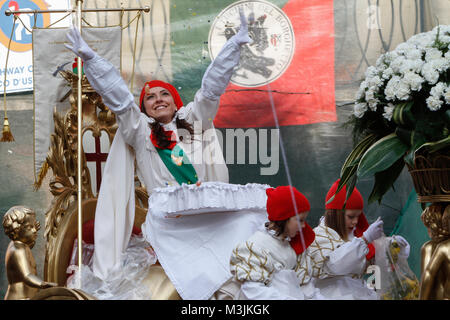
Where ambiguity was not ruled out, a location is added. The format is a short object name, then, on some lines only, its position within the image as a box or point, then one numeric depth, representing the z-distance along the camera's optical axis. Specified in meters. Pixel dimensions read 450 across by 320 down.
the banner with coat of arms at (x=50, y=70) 9.78
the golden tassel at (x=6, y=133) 9.55
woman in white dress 7.55
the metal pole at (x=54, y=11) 9.37
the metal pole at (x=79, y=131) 8.37
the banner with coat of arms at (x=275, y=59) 12.12
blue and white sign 12.63
